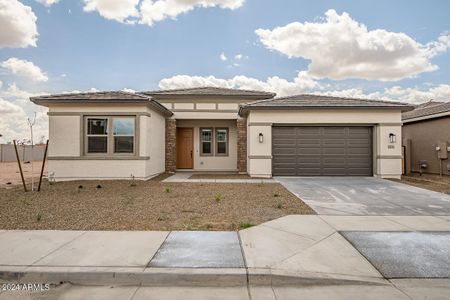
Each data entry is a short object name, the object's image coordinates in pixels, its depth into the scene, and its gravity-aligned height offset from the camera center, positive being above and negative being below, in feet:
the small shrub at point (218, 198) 21.85 -4.47
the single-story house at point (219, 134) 35.29 +2.56
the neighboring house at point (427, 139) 43.73 +2.13
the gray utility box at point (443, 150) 42.83 -0.08
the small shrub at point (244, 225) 14.98 -4.78
